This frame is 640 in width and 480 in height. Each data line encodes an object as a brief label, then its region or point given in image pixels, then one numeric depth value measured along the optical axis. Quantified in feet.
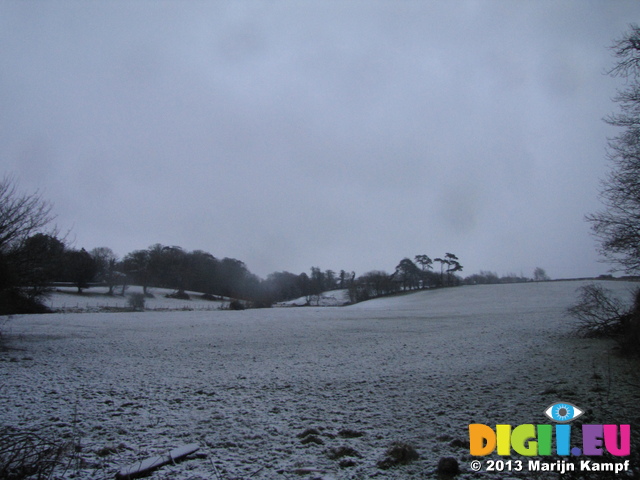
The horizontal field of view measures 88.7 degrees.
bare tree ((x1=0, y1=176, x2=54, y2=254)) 46.96
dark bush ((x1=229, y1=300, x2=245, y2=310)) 170.60
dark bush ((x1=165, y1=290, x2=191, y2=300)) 262.55
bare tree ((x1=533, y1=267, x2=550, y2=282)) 403.93
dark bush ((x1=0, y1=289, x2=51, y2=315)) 47.44
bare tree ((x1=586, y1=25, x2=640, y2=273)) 32.50
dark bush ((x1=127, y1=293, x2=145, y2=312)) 162.43
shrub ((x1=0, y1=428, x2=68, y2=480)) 13.08
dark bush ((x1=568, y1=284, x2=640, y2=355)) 42.37
